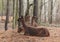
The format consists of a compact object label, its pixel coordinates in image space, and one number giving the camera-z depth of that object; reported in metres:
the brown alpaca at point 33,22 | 14.08
